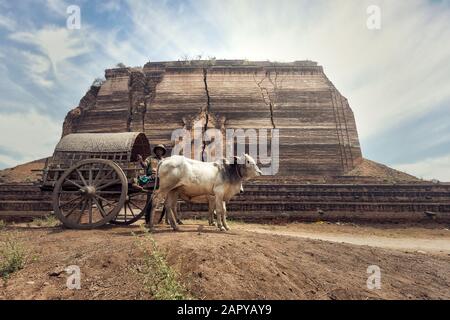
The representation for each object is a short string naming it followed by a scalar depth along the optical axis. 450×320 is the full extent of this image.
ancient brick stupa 22.83
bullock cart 6.72
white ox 6.25
